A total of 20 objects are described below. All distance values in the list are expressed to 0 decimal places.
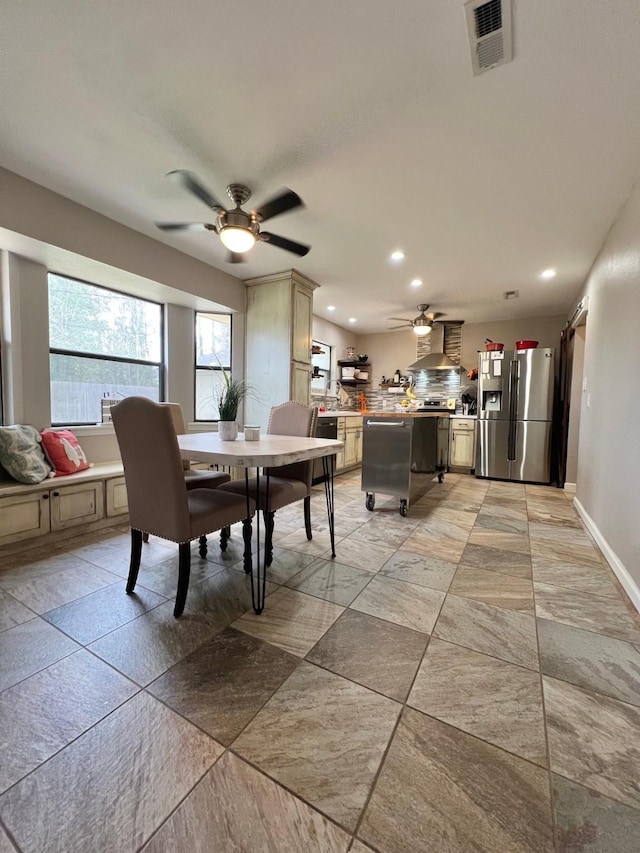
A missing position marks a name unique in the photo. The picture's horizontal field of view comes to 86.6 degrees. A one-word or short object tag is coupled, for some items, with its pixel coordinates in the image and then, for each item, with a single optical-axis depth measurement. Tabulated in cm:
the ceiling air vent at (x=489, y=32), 126
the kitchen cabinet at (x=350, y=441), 493
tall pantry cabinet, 402
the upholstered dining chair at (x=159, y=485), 154
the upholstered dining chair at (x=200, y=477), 242
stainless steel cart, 318
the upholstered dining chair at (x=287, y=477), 210
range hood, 575
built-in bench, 230
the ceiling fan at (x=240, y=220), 191
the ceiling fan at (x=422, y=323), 504
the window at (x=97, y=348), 305
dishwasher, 445
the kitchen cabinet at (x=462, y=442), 541
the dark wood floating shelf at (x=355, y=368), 657
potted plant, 218
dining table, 155
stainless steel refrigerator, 465
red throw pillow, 269
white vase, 220
